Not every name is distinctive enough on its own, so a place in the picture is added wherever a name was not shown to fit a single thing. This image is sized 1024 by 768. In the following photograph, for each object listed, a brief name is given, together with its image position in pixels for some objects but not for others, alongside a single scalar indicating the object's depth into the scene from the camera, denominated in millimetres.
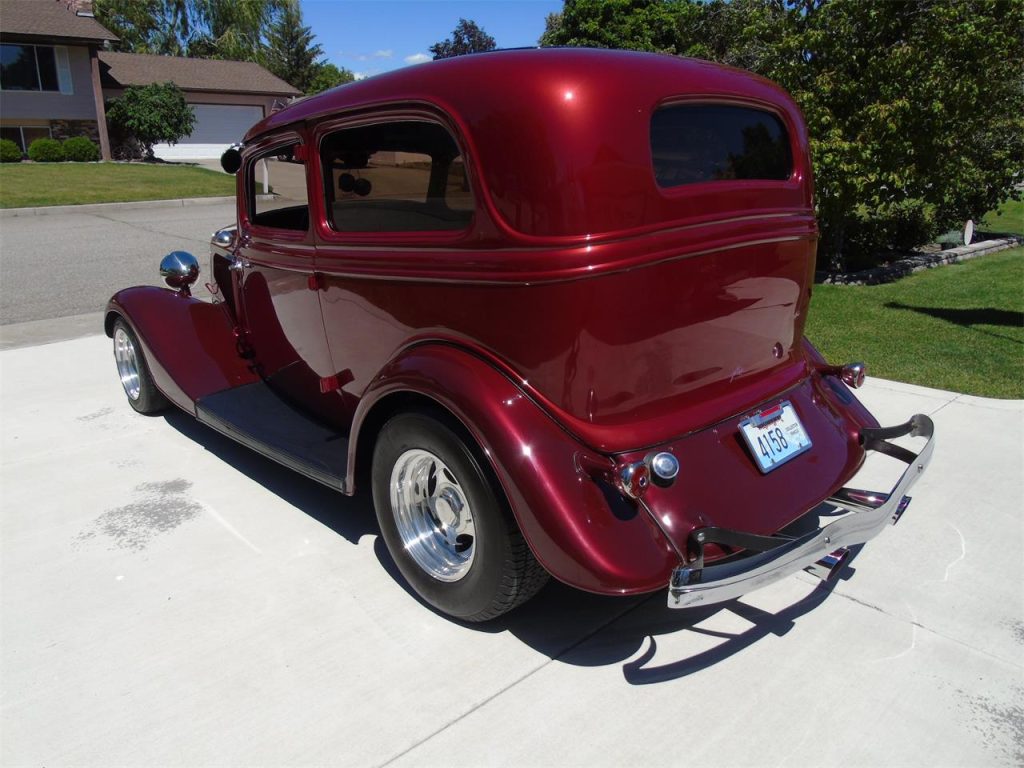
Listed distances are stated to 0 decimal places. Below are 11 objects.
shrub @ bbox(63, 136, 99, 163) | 25906
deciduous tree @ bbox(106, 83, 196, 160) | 29047
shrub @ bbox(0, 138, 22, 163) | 24344
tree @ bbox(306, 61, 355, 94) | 50281
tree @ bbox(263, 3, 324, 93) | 52031
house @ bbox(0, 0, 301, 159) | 26781
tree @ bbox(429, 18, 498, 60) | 43688
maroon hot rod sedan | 2424
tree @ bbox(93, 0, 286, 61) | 45844
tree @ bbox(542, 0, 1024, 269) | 7906
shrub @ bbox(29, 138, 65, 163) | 25109
